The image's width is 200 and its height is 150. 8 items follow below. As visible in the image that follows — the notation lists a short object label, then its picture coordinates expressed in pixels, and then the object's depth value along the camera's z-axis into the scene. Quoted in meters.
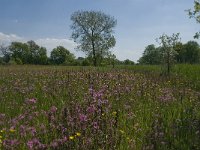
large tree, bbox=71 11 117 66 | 29.08
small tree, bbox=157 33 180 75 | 9.90
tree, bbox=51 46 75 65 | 56.28
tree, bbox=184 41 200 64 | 52.56
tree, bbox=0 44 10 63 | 54.41
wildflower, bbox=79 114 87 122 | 2.44
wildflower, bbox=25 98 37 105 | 3.23
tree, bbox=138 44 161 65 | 55.48
